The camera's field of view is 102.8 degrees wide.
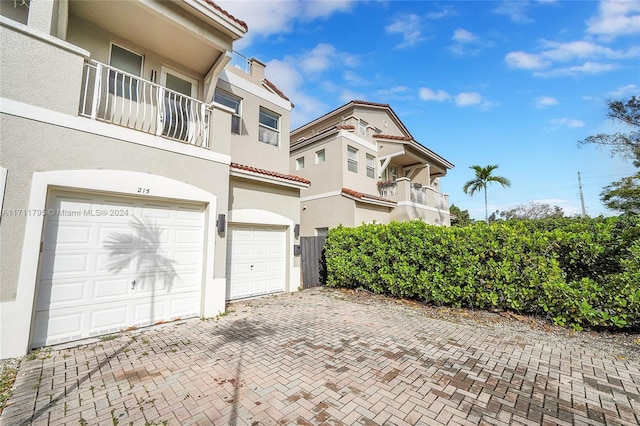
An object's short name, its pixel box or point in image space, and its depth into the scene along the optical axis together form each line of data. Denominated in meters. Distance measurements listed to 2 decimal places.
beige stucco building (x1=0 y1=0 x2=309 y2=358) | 4.07
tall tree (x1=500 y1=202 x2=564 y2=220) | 31.63
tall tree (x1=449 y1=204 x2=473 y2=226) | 31.47
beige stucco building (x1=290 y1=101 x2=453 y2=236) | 13.87
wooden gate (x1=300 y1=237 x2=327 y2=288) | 10.15
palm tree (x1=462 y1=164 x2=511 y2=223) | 20.29
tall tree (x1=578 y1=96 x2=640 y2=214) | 17.59
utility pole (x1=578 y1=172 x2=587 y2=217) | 33.07
